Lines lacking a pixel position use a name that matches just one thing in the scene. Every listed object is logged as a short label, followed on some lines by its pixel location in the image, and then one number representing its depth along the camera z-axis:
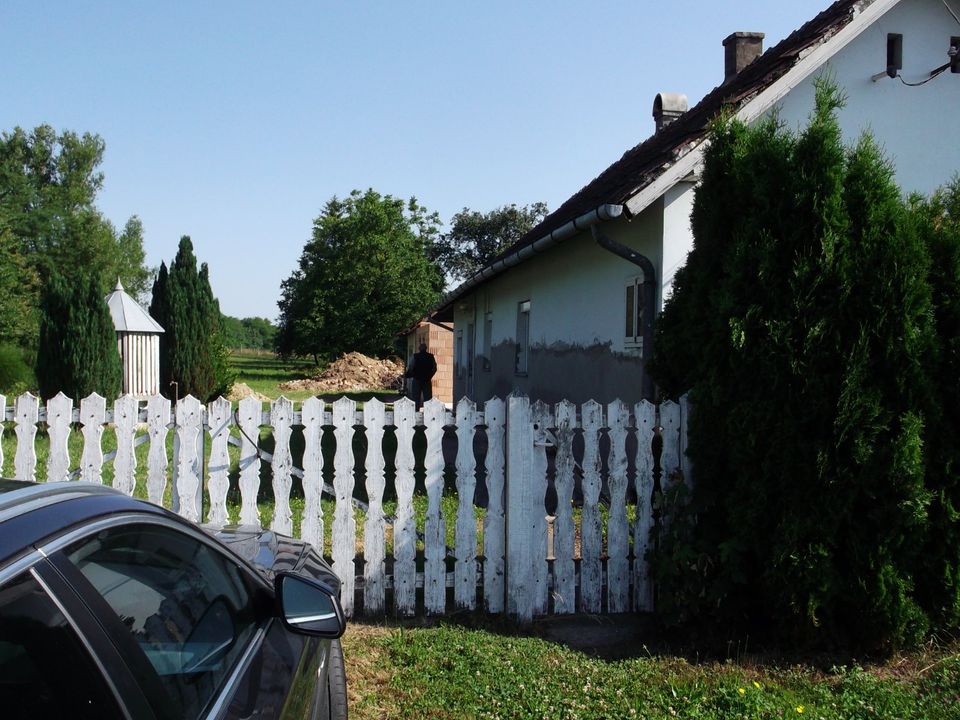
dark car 1.43
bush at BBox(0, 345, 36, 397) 17.73
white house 7.88
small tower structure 20.73
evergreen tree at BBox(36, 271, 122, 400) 15.80
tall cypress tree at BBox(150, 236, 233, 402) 24.59
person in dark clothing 20.67
